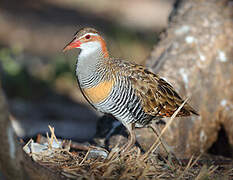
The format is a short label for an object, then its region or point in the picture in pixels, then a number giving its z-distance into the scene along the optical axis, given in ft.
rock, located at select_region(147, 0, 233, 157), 34.32
